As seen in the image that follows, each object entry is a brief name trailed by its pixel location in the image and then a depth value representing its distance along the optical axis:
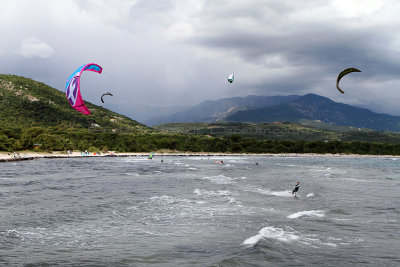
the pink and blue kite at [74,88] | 34.47
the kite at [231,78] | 37.51
